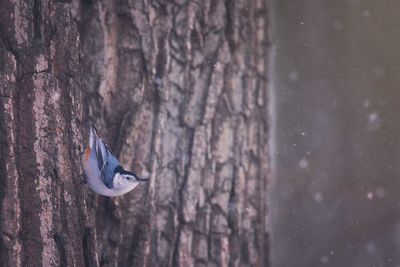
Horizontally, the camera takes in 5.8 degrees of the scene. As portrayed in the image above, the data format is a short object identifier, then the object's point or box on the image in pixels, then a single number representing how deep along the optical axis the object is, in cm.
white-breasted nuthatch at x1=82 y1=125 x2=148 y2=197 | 736
